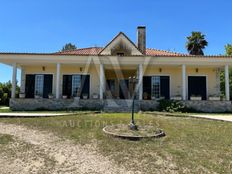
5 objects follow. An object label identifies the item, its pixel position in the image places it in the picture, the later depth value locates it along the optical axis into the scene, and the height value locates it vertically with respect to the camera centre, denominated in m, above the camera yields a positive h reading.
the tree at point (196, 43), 34.44 +8.87
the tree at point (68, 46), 65.00 +15.30
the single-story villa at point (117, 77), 16.89 +1.79
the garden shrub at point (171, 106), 16.08 -0.66
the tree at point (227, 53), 34.55 +8.26
